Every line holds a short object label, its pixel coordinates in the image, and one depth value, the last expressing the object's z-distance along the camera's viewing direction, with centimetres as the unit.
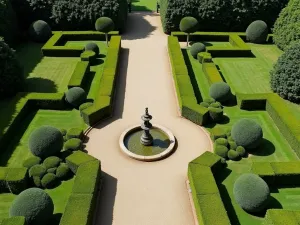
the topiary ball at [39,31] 3338
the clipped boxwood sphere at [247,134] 1819
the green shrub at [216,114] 2117
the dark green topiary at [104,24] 3155
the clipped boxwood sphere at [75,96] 2245
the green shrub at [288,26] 2894
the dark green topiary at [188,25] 3158
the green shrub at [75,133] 1931
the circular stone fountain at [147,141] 1825
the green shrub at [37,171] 1642
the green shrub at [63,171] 1675
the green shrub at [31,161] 1702
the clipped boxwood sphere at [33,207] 1349
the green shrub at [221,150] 1816
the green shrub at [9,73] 2233
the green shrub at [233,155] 1808
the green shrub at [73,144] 1842
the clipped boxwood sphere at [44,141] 1717
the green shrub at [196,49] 2992
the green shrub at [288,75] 2230
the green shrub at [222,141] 1872
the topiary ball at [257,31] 3328
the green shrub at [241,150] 1834
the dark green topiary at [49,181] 1623
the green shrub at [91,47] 2981
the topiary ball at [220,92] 2278
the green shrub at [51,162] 1697
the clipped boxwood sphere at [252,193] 1456
